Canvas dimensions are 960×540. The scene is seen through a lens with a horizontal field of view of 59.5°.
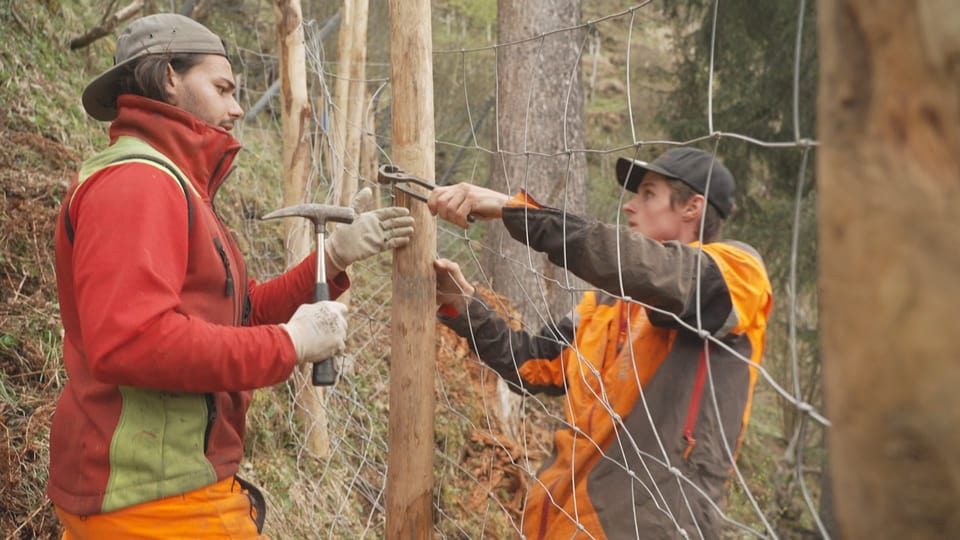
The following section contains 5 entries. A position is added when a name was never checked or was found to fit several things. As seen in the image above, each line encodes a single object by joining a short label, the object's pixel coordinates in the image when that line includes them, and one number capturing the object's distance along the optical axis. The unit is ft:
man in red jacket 5.72
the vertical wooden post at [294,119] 13.00
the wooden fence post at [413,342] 8.23
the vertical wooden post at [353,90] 15.08
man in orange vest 7.25
